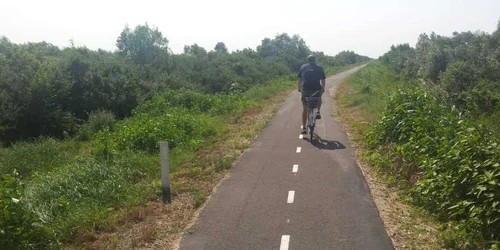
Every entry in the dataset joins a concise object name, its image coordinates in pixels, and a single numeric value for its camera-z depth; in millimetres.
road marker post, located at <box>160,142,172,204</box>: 6789
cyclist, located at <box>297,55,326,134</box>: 11117
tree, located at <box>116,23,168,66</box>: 37766
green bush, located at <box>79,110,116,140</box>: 16383
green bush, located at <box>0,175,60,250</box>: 4828
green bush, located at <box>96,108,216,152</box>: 10781
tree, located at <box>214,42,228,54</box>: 74062
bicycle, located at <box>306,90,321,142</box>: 11008
